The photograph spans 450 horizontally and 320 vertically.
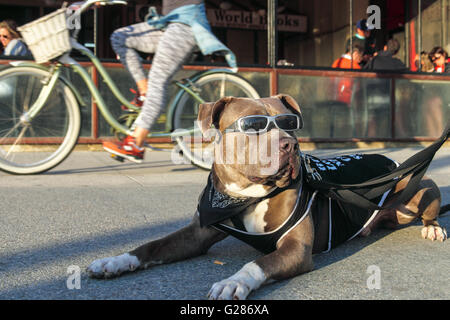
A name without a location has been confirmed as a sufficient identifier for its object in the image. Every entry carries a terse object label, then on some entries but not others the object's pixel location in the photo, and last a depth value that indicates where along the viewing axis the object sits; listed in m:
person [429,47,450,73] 9.62
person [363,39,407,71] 8.95
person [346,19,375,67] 9.12
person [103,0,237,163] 4.63
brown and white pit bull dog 2.06
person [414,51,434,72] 9.66
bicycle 4.66
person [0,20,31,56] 6.84
